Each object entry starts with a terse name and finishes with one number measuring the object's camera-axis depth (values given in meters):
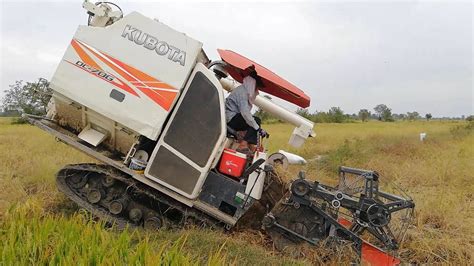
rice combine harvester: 4.96
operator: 5.52
